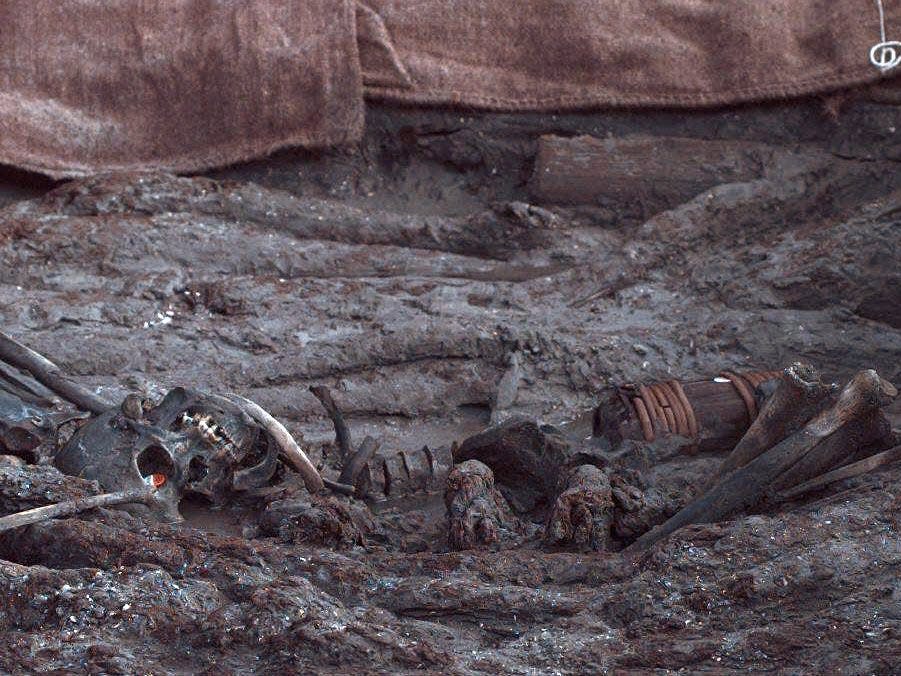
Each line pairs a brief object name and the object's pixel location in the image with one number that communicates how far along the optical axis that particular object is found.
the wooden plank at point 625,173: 5.12
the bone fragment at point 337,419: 3.71
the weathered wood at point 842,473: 3.10
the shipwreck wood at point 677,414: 3.66
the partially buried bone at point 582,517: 3.08
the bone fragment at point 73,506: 2.72
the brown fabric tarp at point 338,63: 5.08
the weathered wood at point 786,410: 3.11
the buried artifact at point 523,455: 3.10
